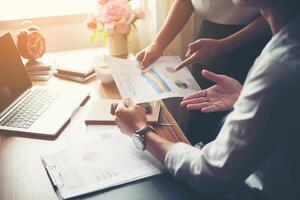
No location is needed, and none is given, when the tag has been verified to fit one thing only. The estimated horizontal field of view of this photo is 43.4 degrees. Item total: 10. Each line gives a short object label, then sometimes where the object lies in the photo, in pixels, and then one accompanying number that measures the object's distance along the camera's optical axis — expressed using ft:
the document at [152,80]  3.99
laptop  3.63
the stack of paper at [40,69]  4.77
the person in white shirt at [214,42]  4.36
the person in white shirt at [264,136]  2.26
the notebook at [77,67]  4.70
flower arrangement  4.75
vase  5.13
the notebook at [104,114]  3.73
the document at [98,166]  2.93
